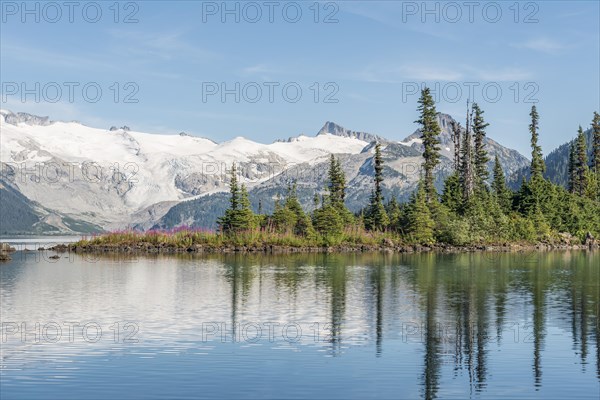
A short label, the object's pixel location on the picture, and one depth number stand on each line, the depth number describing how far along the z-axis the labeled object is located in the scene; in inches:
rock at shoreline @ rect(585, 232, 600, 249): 5661.9
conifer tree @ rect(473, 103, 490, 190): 6382.9
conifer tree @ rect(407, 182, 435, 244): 4936.0
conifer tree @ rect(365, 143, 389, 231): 5255.9
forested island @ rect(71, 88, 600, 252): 4849.9
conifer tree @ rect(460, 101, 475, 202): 5447.8
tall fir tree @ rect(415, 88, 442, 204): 5757.9
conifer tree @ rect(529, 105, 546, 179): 6284.5
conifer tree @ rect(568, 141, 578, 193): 7209.6
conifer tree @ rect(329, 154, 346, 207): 5644.7
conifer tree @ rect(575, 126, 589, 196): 6968.5
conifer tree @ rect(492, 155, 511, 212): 5773.6
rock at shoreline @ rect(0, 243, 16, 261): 3932.3
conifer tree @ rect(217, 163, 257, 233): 4890.0
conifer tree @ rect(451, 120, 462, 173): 6072.8
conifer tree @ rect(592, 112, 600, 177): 7204.7
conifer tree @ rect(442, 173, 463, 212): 5521.7
